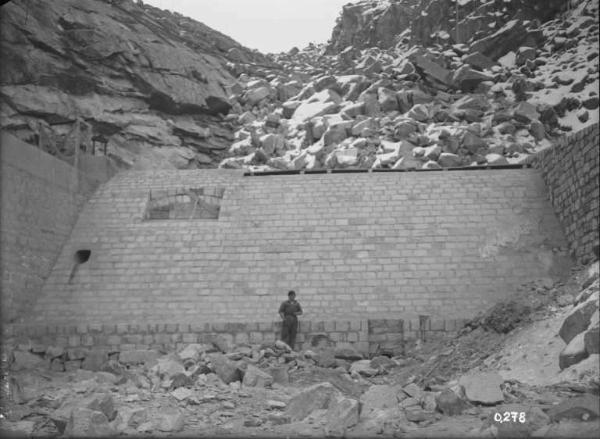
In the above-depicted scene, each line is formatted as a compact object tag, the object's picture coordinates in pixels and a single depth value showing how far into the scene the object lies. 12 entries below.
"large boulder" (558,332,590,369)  6.58
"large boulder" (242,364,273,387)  8.95
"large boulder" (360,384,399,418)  6.39
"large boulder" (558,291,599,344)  7.23
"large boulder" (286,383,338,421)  6.79
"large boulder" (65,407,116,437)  5.95
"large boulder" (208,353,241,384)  9.20
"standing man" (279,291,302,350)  12.36
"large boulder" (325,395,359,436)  5.80
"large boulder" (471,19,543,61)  37.78
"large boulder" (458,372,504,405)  5.90
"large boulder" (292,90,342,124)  32.31
